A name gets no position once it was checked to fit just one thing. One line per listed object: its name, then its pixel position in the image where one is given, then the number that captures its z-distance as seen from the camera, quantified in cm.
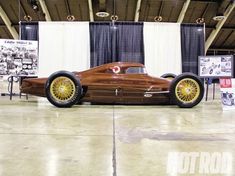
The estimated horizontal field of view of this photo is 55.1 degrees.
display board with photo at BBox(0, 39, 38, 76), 489
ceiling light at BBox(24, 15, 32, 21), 975
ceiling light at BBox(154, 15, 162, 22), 967
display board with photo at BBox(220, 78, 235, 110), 371
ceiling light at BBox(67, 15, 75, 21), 972
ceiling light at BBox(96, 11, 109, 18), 916
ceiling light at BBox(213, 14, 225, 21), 955
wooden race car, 375
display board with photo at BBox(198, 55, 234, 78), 511
